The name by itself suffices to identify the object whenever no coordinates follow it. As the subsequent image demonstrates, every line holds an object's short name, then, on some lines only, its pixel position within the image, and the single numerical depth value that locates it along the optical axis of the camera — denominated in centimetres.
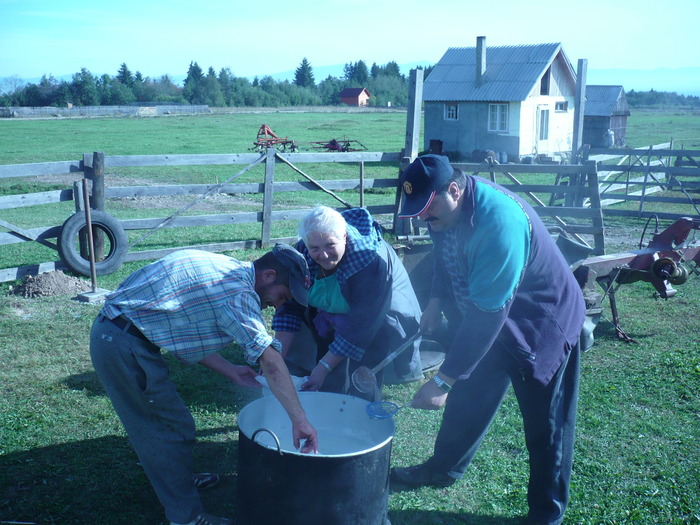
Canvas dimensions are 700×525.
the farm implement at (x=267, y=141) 2632
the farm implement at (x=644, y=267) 566
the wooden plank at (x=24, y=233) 762
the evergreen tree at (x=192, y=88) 8162
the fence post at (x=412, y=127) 1033
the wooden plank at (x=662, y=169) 1341
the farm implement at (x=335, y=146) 2521
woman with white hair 329
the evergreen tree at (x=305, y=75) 11996
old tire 778
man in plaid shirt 273
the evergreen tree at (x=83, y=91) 7281
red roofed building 9262
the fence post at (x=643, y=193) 1309
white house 2708
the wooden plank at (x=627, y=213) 1295
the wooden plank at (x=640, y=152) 1433
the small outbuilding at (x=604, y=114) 3294
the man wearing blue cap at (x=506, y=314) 282
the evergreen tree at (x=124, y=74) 9781
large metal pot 264
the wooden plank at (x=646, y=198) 1302
